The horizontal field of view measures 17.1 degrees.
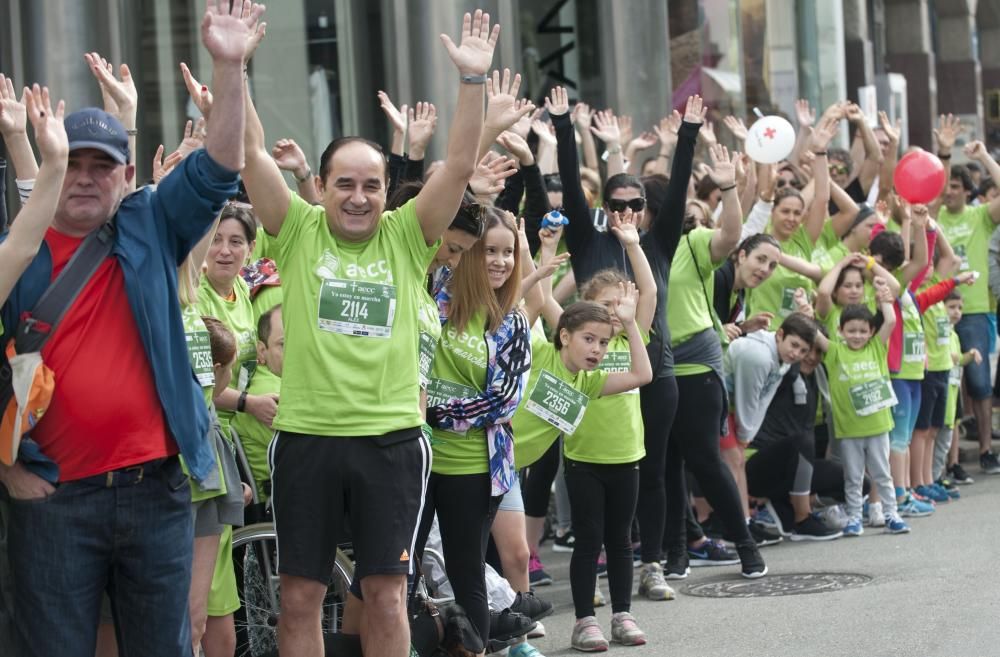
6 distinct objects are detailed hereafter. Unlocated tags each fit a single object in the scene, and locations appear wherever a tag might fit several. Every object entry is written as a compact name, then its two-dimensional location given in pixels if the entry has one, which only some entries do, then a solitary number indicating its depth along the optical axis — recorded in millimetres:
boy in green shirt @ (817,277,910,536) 20003
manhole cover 16057
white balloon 21384
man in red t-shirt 8329
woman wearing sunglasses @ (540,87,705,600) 16147
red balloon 22660
